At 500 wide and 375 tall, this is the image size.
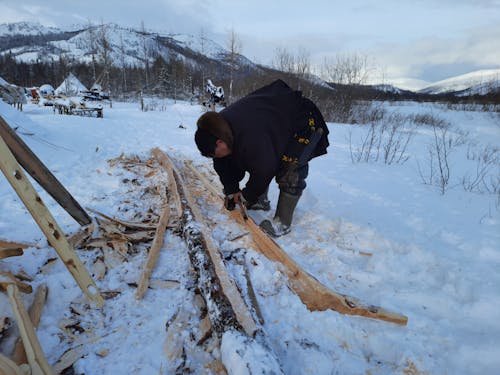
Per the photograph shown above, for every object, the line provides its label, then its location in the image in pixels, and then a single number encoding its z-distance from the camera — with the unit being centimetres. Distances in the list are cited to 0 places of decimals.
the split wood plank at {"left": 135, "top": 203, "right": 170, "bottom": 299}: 206
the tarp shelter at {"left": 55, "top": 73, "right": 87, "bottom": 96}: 2914
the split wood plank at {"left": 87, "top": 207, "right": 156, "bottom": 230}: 288
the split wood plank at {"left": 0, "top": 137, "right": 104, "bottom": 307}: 155
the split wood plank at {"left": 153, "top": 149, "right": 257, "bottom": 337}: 159
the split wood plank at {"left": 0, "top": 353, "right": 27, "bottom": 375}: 120
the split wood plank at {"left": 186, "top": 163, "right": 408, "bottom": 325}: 185
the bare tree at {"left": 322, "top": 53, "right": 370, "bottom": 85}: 1755
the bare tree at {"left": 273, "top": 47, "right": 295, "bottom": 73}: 1955
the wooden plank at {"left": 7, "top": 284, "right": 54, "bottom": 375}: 134
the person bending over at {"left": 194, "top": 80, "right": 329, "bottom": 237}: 233
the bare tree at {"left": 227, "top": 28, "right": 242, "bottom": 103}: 2379
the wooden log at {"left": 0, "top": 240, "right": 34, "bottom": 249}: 220
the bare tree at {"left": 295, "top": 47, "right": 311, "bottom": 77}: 1916
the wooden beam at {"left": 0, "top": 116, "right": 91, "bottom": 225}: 211
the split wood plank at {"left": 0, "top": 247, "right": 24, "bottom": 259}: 191
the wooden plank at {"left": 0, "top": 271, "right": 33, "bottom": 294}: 160
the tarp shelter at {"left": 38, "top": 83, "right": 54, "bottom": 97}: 2593
